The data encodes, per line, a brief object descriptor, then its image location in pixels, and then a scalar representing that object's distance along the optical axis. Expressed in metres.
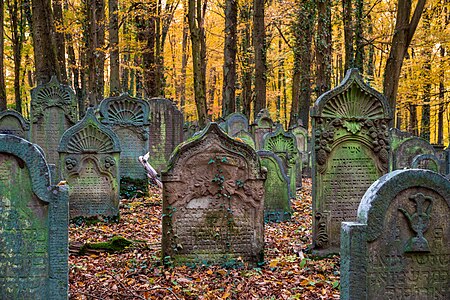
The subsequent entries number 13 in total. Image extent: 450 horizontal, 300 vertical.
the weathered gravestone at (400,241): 4.24
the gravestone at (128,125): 13.51
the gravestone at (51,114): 13.57
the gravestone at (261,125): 20.11
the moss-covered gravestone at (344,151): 7.64
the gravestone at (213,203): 6.90
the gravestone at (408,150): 13.66
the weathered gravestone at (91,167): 9.73
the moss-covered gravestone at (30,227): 4.39
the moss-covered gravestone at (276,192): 10.59
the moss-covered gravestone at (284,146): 13.96
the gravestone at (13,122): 16.20
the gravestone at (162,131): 16.70
